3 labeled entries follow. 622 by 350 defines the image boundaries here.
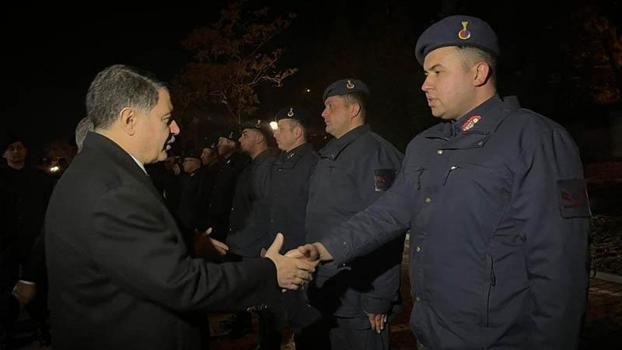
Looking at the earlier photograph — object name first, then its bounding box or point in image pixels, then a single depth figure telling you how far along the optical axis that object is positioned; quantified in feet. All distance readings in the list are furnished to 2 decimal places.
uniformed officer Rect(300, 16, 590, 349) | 7.37
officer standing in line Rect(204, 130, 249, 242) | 23.45
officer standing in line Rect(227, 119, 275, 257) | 20.11
